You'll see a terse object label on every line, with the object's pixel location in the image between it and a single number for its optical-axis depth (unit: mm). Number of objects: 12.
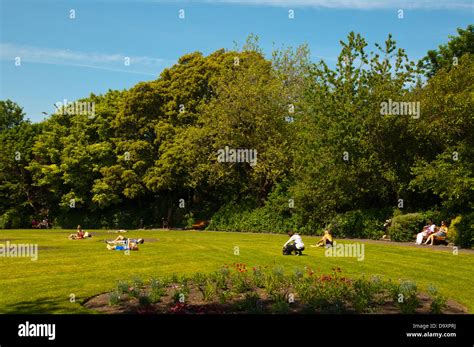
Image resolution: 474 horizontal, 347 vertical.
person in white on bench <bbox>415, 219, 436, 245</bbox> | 27125
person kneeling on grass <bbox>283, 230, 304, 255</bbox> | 21922
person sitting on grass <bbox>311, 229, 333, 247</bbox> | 24641
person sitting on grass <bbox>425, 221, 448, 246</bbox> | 26525
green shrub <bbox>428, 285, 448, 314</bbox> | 11256
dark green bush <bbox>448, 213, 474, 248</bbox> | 24609
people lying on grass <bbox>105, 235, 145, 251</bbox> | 24078
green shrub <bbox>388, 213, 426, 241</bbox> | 29156
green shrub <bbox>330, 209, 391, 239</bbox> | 31844
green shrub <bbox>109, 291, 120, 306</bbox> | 11812
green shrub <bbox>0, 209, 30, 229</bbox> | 54750
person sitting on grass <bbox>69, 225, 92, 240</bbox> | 32531
